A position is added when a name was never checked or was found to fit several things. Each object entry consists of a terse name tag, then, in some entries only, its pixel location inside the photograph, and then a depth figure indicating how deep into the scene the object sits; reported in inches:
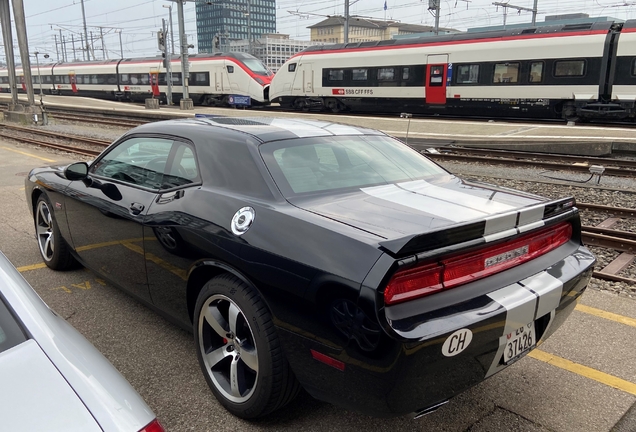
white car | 48.7
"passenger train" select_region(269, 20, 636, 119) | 656.1
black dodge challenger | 78.6
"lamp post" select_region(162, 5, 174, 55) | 1407.1
